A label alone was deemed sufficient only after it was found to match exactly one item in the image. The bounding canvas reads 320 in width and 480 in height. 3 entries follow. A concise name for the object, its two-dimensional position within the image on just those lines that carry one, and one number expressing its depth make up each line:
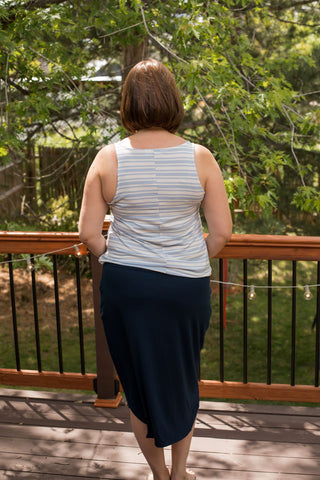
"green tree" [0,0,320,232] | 3.69
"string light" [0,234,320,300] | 2.67
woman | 1.81
